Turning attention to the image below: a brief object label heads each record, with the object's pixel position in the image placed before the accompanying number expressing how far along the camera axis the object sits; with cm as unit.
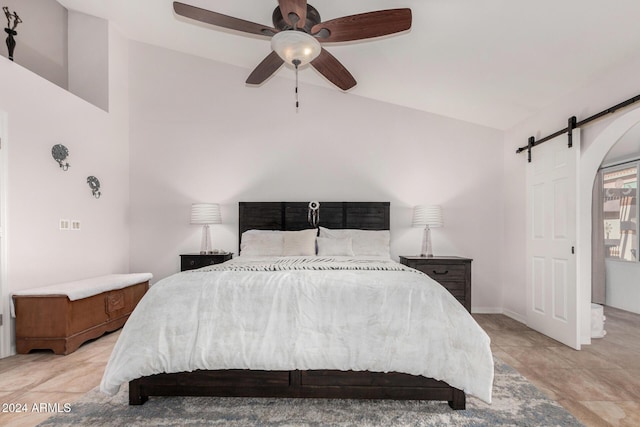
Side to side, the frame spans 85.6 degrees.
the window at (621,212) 483
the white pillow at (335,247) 376
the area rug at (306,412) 190
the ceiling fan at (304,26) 218
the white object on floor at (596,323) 347
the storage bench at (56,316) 301
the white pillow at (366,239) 391
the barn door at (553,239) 314
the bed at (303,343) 197
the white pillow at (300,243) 376
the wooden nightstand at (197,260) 409
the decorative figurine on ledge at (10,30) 318
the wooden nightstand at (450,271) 395
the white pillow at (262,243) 382
